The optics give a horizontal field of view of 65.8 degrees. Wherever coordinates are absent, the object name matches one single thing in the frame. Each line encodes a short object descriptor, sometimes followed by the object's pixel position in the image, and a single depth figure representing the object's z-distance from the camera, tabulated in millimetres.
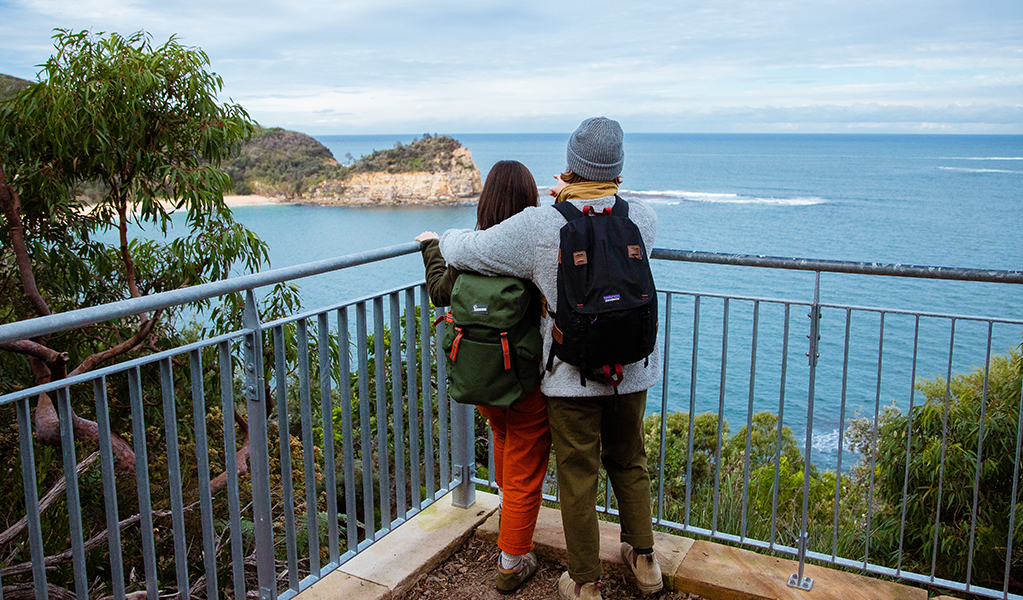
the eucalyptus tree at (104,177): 7309
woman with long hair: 2518
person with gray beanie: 2391
